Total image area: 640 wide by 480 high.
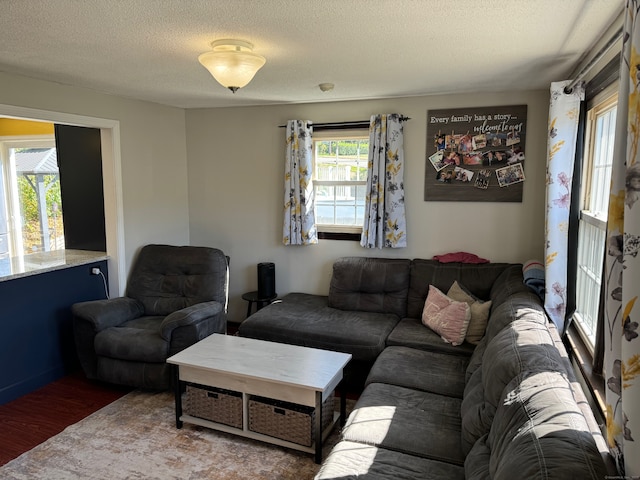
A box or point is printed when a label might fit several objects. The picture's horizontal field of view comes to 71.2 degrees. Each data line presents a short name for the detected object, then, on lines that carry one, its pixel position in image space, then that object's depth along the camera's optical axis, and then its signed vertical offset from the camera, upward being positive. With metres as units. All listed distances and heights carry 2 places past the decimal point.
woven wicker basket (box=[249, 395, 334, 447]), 2.51 -1.31
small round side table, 4.29 -1.03
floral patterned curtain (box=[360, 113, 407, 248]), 3.92 +0.06
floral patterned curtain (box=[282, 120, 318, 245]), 4.20 +0.04
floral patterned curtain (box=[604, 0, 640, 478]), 1.04 -0.21
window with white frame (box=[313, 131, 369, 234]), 4.22 +0.11
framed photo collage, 3.68 +0.31
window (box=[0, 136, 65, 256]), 5.26 -0.05
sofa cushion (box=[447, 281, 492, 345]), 3.17 -0.92
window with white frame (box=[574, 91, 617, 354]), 2.41 -0.11
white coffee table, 2.49 -1.04
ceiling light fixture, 2.31 +0.68
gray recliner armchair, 3.24 -0.99
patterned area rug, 2.42 -1.51
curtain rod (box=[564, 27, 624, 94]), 1.82 +0.62
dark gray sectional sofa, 1.36 -0.98
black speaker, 4.34 -0.86
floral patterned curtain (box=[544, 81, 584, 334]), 2.66 +0.00
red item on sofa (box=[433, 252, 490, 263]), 3.79 -0.57
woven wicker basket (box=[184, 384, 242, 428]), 2.71 -1.31
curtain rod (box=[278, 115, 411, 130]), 4.07 +0.62
